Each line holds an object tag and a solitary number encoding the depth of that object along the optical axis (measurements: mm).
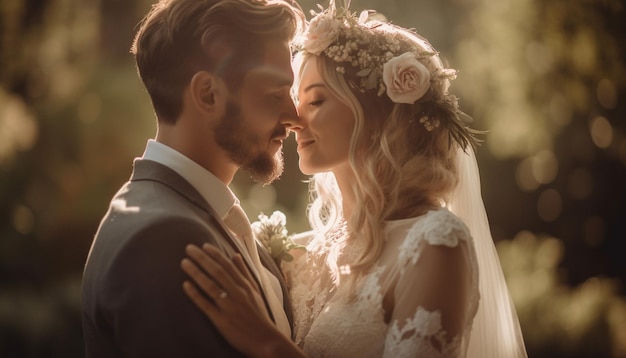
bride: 3025
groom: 2613
